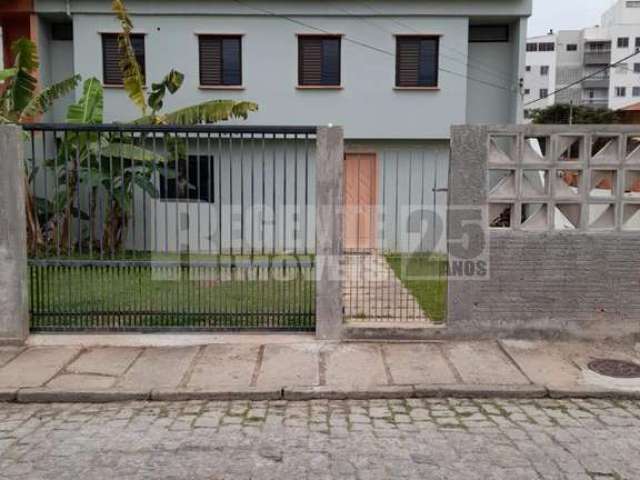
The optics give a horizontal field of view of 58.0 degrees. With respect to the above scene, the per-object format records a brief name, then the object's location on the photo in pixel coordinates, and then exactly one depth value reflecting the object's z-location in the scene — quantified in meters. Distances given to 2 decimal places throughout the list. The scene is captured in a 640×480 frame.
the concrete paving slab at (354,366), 5.43
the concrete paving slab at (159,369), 5.36
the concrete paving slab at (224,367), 5.38
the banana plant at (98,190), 6.77
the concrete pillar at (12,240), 6.30
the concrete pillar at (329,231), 6.41
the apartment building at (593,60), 66.47
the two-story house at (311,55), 14.70
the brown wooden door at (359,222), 7.61
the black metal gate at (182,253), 6.62
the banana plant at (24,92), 11.96
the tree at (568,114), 39.26
